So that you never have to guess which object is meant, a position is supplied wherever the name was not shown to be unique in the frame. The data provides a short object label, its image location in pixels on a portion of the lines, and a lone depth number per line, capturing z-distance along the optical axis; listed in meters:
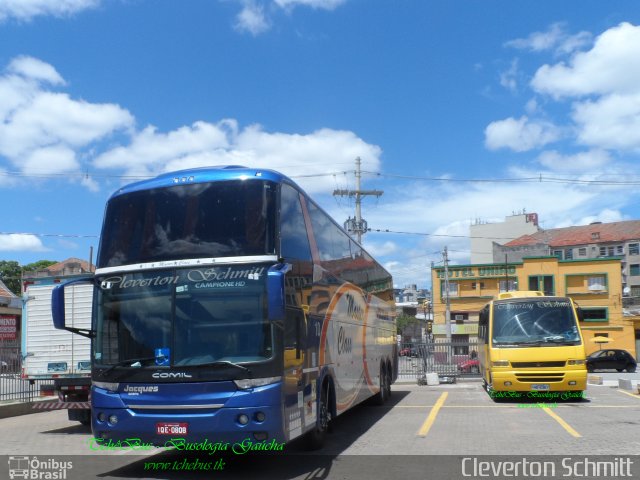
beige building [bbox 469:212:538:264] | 93.00
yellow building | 58.66
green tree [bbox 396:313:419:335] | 109.19
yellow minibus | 15.99
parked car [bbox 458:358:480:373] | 26.66
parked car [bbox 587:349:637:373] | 38.78
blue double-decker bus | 7.88
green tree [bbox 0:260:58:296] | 80.88
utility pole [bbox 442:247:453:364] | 50.96
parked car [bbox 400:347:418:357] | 26.50
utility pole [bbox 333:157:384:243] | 44.31
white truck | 12.98
